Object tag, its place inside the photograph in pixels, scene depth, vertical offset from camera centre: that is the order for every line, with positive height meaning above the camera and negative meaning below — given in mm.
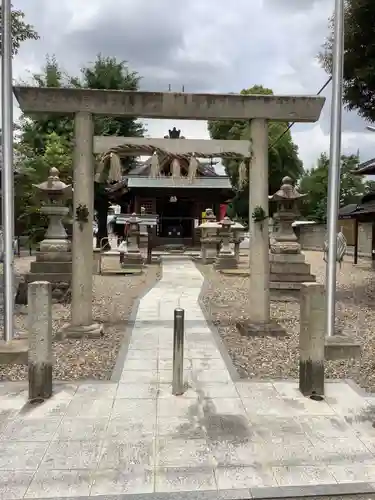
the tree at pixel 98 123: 27422 +6829
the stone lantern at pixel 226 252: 19469 -867
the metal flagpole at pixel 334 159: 6859 +1141
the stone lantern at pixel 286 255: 11805 -618
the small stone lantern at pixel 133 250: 19562 -806
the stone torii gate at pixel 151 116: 7277 +1921
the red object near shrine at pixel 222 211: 30042 +1491
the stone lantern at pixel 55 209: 11477 +578
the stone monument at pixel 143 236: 23453 -216
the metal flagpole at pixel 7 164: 6383 +955
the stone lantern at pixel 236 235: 21422 -120
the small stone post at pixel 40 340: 5039 -1226
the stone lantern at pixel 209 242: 21938 -471
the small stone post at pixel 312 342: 5191 -1263
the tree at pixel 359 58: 10000 +4112
